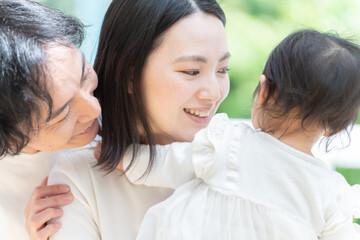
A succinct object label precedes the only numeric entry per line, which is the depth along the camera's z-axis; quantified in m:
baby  1.14
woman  1.25
